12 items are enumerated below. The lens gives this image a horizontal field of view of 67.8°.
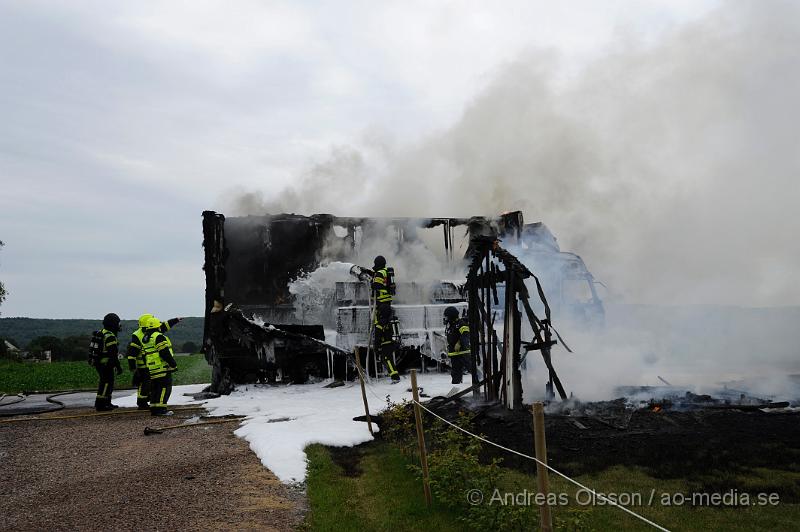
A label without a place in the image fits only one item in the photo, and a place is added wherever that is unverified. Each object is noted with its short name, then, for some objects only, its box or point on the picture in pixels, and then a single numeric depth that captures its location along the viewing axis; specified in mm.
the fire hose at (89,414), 12173
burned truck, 14711
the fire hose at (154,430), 10062
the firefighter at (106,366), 13195
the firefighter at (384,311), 13930
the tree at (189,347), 55553
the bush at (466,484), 4996
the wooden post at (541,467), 3979
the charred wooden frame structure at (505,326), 9438
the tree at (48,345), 42822
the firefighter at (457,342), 12961
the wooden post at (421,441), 6102
